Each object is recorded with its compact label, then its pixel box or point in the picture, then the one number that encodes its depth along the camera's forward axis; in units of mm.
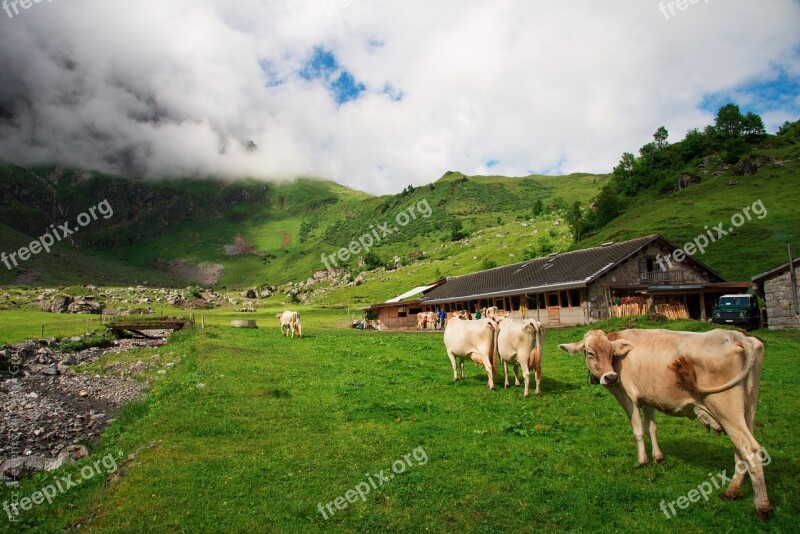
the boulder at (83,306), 65062
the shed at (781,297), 29000
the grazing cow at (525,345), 13523
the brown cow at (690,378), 6367
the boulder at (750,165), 83375
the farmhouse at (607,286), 36594
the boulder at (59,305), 64125
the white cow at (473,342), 15062
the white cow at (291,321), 35250
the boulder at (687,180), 92562
